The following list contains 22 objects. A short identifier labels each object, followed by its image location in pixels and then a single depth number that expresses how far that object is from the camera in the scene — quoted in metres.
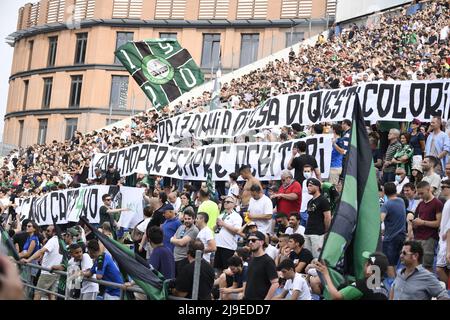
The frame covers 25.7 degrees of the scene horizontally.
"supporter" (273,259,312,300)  10.45
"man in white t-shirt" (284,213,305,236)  13.05
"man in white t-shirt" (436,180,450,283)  10.86
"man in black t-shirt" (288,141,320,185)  15.00
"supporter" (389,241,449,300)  8.96
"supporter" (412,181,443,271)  11.62
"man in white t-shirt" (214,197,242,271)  13.80
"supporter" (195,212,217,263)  13.11
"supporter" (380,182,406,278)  12.09
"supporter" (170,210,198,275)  13.32
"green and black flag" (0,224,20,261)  15.38
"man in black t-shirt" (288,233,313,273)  11.83
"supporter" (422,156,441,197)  13.39
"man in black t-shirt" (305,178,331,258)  12.78
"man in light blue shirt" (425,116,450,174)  14.56
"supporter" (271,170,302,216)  14.30
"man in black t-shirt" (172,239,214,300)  10.22
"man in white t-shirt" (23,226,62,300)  14.80
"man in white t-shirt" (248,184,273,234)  13.89
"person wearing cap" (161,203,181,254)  14.09
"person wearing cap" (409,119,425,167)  15.40
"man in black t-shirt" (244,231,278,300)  10.62
